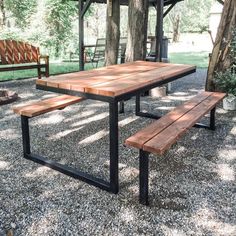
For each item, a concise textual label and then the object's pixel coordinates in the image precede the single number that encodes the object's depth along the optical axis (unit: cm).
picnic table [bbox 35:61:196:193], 267
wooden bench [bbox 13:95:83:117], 332
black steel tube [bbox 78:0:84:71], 882
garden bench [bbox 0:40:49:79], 699
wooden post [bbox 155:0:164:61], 651
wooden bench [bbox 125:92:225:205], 247
